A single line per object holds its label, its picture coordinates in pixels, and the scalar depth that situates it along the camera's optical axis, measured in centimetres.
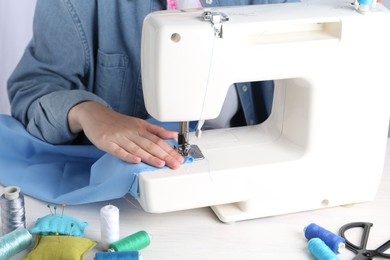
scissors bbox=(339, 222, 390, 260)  126
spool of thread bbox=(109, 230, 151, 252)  126
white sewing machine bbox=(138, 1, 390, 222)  125
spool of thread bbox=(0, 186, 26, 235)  128
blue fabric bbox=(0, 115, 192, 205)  132
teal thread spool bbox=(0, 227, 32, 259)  123
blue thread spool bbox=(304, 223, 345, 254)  127
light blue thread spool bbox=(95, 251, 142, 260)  121
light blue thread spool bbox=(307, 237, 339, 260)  124
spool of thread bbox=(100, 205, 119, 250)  127
